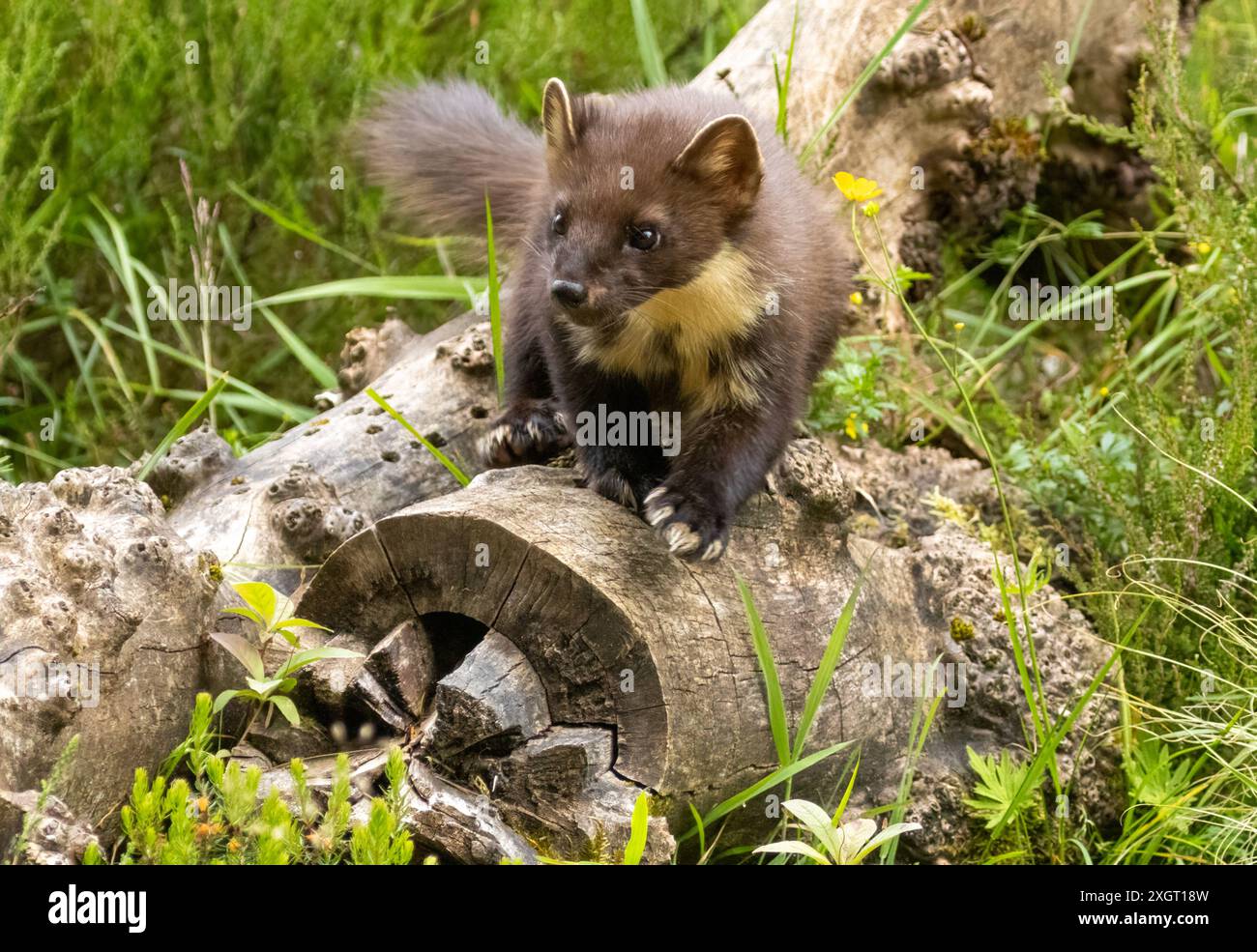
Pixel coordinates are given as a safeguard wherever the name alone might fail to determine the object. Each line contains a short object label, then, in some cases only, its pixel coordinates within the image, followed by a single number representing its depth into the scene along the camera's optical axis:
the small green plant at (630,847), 2.40
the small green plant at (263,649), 2.63
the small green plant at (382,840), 2.21
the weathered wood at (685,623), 2.74
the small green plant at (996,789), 3.08
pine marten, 3.13
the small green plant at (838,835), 2.56
